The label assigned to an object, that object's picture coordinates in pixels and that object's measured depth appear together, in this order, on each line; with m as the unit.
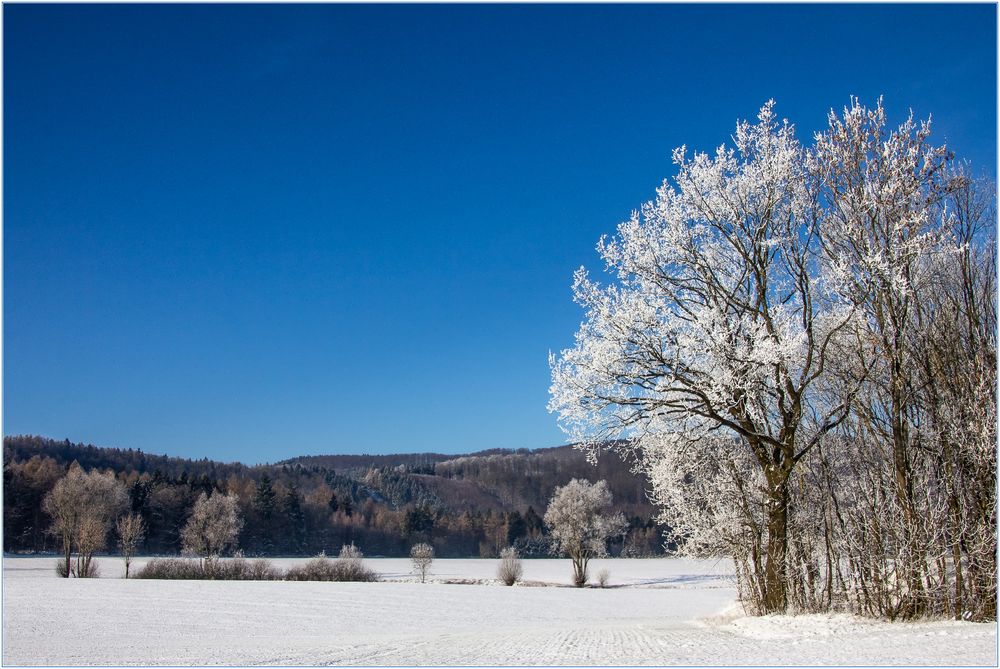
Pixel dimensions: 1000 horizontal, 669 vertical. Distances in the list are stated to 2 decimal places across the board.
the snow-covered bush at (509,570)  65.44
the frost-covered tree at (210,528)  71.25
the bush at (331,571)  60.59
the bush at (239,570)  58.88
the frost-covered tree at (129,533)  63.66
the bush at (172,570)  57.84
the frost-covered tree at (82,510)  58.38
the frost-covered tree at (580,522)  64.81
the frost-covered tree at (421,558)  69.38
